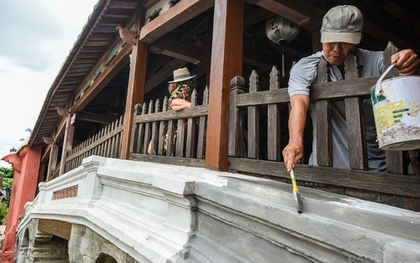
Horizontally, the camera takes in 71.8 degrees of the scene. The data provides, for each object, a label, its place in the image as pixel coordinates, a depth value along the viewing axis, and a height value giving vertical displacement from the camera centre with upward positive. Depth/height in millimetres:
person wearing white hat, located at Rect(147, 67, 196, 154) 3598 +999
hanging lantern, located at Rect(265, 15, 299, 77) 3945 +1895
